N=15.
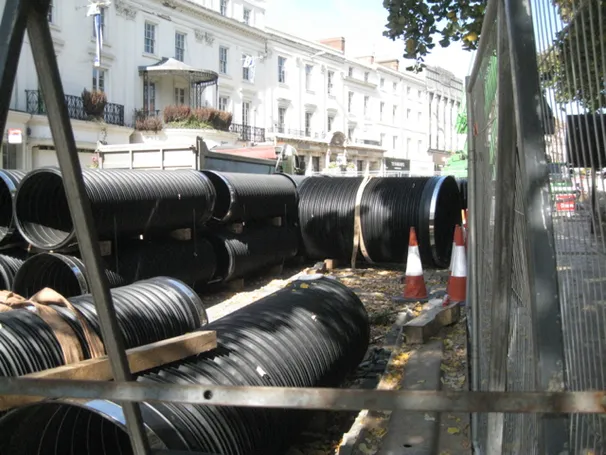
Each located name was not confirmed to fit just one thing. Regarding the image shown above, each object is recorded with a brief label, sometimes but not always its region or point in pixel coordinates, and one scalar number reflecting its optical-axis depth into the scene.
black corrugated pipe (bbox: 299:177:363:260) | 10.62
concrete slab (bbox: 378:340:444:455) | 3.31
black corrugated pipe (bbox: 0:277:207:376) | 3.66
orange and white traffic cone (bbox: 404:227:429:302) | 7.85
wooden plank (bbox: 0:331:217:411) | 3.12
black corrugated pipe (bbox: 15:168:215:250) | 6.93
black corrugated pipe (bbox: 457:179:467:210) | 12.52
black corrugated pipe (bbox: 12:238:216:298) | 6.88
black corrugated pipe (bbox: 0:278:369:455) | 2.84
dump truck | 11.96
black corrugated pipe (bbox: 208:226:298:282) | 9.13
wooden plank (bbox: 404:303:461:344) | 5.36
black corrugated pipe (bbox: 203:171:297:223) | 9.38
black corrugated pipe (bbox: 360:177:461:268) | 10.05
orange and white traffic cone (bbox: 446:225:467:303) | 6.74
